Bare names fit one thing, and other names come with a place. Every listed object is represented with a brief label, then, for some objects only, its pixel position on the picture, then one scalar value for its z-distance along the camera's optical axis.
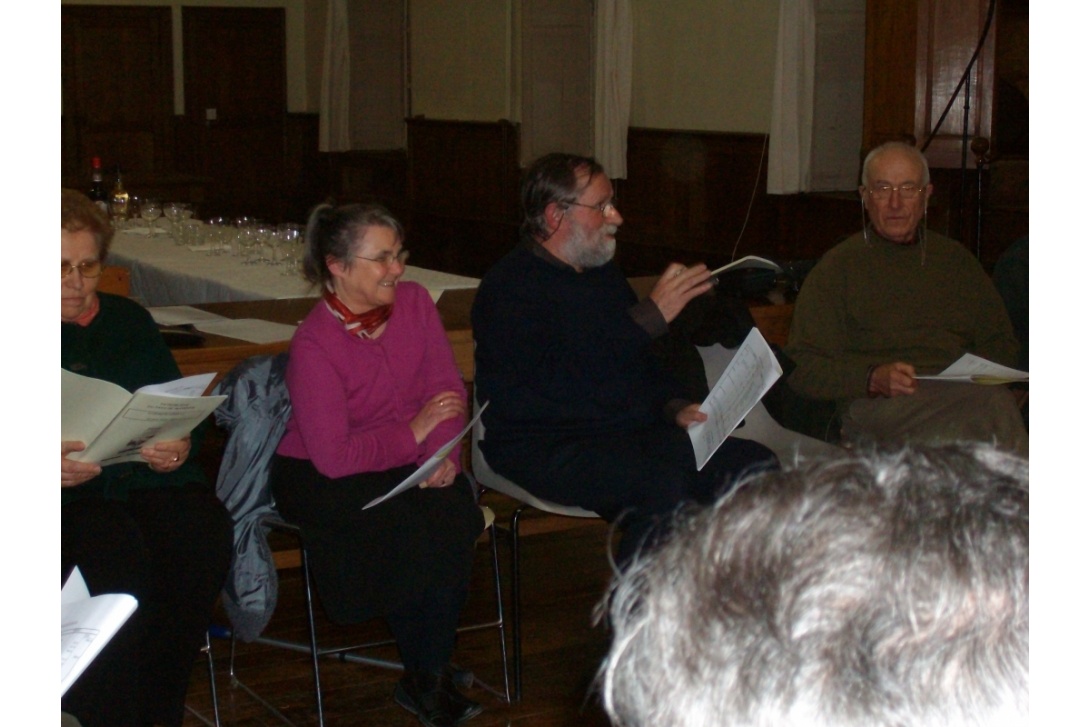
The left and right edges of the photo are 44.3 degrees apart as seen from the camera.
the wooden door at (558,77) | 10.86
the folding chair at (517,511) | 3.10
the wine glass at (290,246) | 5.26
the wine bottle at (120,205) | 6.97
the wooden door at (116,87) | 13.20
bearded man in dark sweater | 3.06
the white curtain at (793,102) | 8.63
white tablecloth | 4.93
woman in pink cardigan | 2.84
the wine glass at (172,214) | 6.34
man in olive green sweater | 3.44
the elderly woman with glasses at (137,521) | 2.56
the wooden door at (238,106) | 13.79
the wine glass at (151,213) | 6.69
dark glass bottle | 7.48
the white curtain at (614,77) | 10.20
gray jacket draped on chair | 2.93
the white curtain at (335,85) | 13.43
